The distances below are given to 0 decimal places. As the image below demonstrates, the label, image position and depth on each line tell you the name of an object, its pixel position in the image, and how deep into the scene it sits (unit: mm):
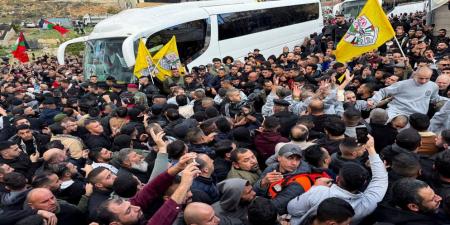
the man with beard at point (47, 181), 3795
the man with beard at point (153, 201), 2834
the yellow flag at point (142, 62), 10039
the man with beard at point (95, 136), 5643
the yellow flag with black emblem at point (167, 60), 10398
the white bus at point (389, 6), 26203
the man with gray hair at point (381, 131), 4434
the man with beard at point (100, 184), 3732
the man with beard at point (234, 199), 3111
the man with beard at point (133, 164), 4227
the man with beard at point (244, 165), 3789
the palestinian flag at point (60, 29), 16703
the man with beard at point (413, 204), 2635
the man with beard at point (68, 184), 4078
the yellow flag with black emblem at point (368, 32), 6969
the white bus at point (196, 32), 12234
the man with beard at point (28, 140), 6125
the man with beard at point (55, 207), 3350
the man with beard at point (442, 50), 8412
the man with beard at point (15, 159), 5105
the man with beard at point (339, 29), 13711
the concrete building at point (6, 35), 43728
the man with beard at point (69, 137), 5406
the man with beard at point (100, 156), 4773
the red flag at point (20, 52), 14859
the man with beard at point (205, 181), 3406
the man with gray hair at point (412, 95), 5293
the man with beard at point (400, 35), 10968
